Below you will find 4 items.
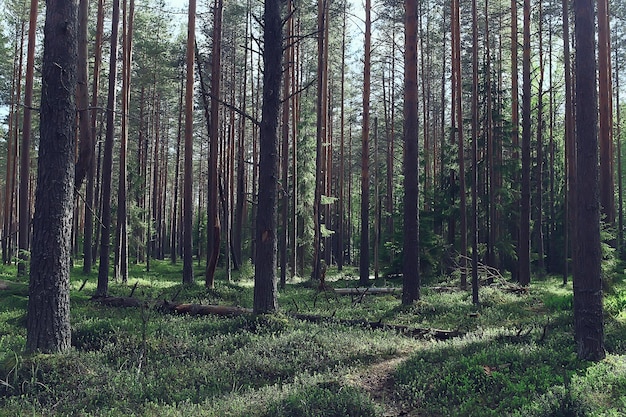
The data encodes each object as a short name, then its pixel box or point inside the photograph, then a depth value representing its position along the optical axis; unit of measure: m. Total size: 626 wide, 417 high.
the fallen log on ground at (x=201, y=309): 11.07
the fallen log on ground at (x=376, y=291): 17.52
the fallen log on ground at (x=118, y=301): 12.43
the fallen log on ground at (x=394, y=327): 9.53
